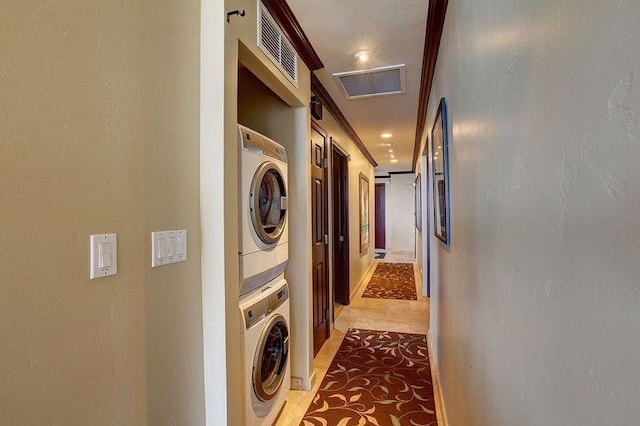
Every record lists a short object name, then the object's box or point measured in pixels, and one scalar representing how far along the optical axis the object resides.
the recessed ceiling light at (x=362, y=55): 2.34
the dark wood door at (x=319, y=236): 2.80
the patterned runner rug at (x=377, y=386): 2.03
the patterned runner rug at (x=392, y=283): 4.99
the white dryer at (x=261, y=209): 1.56
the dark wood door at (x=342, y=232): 4.26
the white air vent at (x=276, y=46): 1.67
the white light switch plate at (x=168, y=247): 1.09
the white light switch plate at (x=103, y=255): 0.88
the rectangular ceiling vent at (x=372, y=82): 2.67
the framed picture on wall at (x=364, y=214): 5.72
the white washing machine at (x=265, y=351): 1.58
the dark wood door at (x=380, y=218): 9.89
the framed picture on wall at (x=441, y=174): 1.76
